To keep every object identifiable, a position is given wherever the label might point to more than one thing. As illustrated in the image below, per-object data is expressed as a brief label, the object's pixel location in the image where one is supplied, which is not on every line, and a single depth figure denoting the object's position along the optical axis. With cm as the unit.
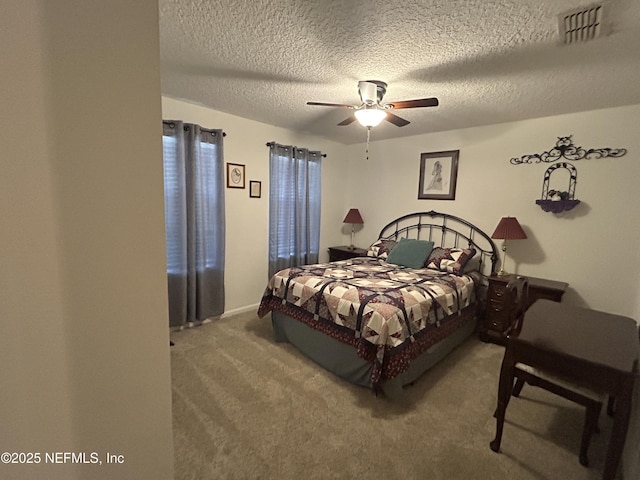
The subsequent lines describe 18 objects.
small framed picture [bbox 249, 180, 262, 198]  368
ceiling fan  216
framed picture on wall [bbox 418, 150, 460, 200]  372
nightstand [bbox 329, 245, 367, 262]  435
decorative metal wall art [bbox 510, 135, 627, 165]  272
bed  211
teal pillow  346
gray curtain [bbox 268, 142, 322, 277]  388
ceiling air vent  142
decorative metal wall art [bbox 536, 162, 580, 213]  291
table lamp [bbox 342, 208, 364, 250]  452
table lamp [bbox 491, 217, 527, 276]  300
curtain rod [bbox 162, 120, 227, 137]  288
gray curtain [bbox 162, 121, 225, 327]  297
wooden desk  129
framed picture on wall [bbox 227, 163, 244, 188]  346
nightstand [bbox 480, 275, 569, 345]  280
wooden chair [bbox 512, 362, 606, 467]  159
